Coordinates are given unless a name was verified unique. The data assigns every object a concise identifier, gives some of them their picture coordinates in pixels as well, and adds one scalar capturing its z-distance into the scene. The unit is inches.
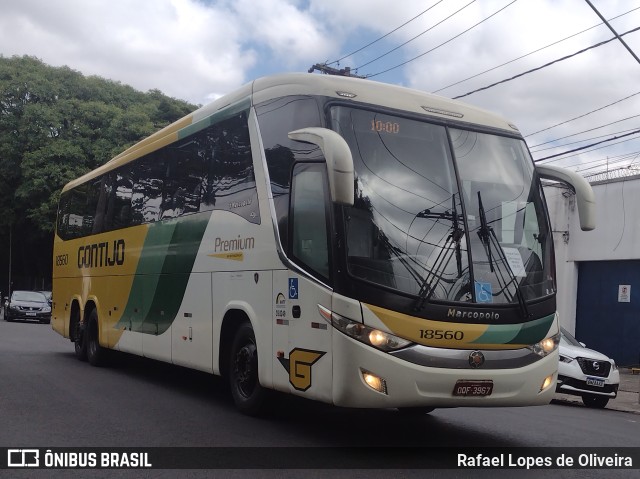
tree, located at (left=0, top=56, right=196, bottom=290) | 1520.7
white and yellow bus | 277.0
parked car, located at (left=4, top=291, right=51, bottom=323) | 1347.2
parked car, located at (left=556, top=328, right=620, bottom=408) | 551.2
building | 831.7
